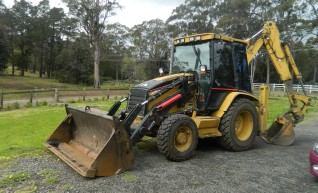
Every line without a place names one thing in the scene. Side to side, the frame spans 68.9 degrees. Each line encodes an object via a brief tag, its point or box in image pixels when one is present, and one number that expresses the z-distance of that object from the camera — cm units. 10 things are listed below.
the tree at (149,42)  4037
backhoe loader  433
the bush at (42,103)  1280
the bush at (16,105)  1201
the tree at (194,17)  3531
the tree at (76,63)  3704
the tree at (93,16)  2797
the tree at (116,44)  4740
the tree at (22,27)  4140
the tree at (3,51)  3106
